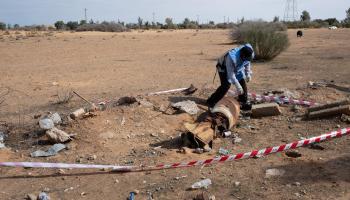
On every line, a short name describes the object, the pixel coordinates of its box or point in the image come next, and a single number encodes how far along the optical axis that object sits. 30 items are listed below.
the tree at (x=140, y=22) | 80.16
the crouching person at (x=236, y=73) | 9.23
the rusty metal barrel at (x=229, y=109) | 8.33
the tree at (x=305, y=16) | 93.32
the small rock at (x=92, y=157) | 7.39
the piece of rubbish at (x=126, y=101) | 9.61
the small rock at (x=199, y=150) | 7.40
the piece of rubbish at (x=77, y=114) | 8.65
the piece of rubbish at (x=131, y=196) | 5.88
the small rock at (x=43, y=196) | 6.08
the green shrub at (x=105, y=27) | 54.33
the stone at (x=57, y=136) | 7.91
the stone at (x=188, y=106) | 9.26
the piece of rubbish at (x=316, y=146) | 7.29
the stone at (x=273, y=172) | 6.39
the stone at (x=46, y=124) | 8.35
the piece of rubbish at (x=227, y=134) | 8.20
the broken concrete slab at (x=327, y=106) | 8.82
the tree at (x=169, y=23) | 71.50
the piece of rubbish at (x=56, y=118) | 8.73
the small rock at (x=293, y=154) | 7.02
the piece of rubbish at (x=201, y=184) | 6.10
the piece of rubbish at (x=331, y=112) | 8.59
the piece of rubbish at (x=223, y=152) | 7.37
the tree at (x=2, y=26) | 65.29
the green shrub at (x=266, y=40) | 18.33
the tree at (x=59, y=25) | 71.46
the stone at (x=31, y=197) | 6.10
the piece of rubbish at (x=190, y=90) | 10.86
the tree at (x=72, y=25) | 69.21
